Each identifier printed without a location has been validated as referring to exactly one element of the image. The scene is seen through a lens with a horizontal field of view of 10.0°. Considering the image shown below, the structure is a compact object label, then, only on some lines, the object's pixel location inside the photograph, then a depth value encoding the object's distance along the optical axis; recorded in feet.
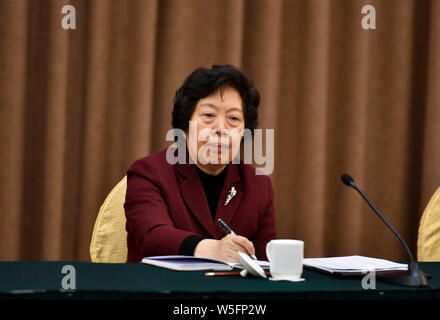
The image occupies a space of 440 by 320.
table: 18.34
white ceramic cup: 18.89
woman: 20.22
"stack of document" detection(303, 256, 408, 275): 18.98
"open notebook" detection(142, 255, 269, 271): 19.09
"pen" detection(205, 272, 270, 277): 18.92
